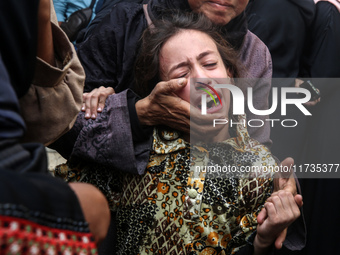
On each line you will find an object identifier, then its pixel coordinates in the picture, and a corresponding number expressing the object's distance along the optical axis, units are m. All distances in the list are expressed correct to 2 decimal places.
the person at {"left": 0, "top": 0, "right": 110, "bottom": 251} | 0.48
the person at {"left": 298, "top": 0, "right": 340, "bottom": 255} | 1.91
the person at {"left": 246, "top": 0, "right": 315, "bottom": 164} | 1.79
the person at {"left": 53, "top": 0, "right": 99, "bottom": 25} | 1.99
